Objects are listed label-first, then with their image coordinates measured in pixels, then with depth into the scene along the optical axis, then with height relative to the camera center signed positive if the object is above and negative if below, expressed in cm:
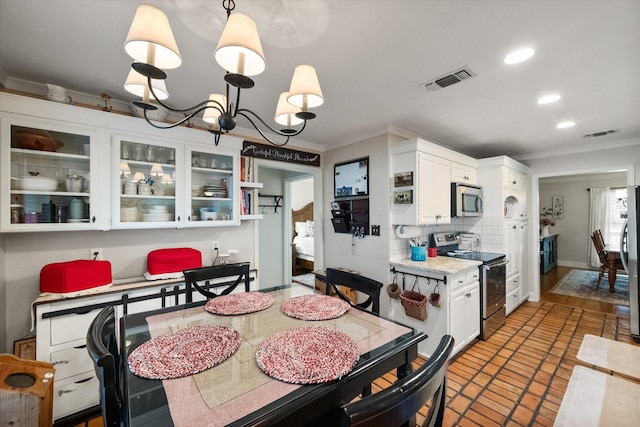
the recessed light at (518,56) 166 +104
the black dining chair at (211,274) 194 -46
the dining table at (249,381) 77 -58
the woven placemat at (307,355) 93 -57
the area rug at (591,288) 441 -139
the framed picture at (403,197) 297 +21
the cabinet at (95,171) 181 +38
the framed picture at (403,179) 296 +42
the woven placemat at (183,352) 95 -55
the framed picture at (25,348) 186 -94
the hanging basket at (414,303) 261 -89
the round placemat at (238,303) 155 -55
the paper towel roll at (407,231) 318 -20
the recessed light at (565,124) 299 +105
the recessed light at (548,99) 231 +105
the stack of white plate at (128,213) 217 +3
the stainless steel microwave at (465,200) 339 +21
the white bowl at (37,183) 185 +24
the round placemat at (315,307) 149 -56
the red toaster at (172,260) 232 -40
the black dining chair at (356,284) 176 -50
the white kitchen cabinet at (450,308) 257 -96
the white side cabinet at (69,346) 175 -89
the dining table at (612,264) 459 -89
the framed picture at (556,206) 700 +23
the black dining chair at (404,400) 56 -43
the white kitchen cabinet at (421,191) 294 +28
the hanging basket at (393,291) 290 -84
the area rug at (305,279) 518 -134
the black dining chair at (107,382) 81 -52
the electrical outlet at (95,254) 222 -32
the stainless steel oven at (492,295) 302 -97
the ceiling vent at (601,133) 323 +103
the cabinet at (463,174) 346 +58
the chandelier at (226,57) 93 +64
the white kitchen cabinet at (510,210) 374 +7
